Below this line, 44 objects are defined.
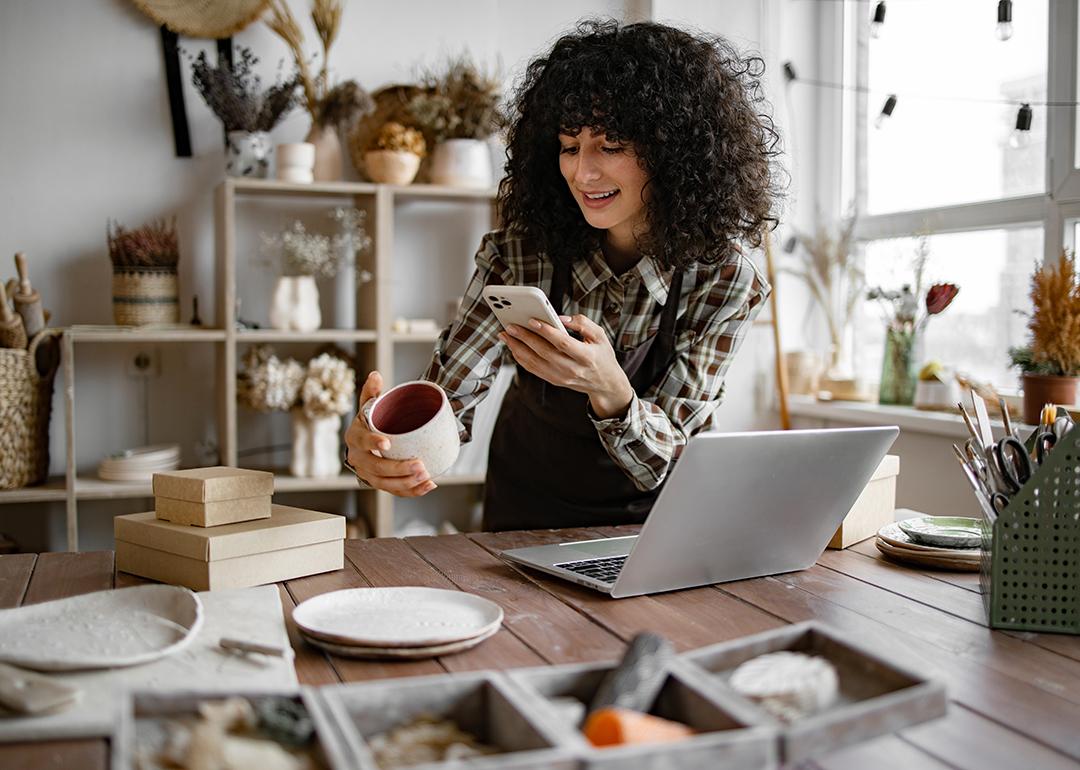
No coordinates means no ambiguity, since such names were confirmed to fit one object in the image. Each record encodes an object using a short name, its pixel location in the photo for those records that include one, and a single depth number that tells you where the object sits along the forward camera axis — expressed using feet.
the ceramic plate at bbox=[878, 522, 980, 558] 4.62
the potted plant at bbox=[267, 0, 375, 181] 10.22
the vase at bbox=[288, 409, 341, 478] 10.25
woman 5.64
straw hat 10.14
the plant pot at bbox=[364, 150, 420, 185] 10.23
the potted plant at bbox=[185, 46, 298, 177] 9.91
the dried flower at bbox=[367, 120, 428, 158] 10.30
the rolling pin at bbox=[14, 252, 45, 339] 9.32
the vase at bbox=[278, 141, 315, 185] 10.00
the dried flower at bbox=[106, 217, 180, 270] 9.64
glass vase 10.14
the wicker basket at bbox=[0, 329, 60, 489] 9.20
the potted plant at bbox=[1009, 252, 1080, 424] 7.65
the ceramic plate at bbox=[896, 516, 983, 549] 4.74
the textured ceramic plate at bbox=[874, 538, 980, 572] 4.59
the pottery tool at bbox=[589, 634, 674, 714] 2.43
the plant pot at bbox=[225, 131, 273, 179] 9.98
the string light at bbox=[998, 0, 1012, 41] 8.15
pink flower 8.98
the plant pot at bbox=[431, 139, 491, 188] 10.47
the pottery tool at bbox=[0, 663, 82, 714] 2.67
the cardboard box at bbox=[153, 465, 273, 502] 4.06
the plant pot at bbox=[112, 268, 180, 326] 9.70
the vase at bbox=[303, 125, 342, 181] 10.34
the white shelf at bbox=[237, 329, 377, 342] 9.99
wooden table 2.70
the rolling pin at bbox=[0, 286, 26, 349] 9.17
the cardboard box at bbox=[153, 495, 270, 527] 4.09
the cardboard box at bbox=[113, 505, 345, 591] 3.95
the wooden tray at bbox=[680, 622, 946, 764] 2.29
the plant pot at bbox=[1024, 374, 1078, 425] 7.81
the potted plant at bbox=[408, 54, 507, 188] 10.47
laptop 3.75
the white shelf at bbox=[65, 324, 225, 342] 9.37
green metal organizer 3.72
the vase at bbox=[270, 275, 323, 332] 10.24
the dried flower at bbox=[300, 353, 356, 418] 10.13
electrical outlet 10.61
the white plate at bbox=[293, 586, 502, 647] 3.31
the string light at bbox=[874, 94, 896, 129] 9.77
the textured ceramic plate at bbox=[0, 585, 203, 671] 3.00
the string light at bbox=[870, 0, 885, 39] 9.25
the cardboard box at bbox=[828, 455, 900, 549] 5.03
